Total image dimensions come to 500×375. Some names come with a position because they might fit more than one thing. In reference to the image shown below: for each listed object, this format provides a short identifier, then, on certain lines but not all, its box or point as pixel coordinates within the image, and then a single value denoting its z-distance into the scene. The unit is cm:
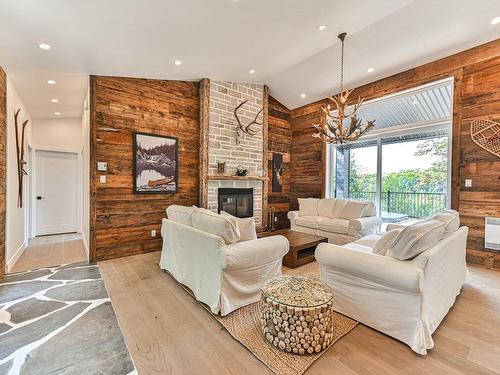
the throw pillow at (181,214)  286
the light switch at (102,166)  383
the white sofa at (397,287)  174
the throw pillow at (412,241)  183
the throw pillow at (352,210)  469
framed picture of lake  418
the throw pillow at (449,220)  239
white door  551
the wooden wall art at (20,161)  388
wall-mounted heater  351
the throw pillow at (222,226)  228
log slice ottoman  167
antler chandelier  344
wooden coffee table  338
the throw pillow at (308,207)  548
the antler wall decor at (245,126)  531
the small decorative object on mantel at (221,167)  502
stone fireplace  494
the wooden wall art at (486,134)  352
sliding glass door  432
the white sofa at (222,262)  218
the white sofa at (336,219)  441
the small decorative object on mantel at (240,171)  531
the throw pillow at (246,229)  247
